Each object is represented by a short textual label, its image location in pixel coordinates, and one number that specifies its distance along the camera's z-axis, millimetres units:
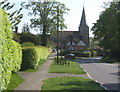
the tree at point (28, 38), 46581
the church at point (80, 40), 92594
